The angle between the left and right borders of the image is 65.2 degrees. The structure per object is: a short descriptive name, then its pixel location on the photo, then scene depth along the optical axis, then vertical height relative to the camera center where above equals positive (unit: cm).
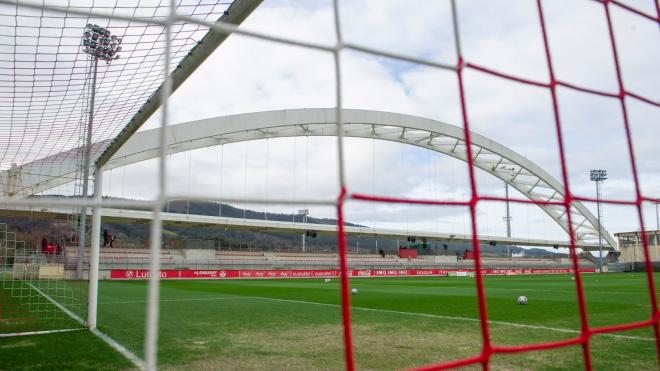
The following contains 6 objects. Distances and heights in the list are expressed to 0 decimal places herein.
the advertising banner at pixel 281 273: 2486 -82
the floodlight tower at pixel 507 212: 4641 +399
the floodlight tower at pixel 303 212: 5101 +476
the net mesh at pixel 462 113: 161 +62
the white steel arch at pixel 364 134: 2244 +651
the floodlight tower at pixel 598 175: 4140 +624
